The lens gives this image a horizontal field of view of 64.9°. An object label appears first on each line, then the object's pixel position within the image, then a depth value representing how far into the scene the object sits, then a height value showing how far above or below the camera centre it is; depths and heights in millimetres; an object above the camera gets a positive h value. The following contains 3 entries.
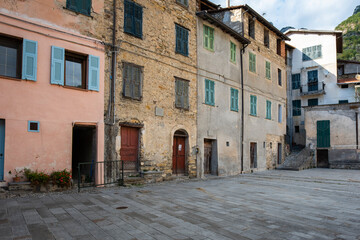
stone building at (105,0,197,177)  11094 +2307
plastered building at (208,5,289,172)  18922 +3798
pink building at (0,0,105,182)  8469 +1829
